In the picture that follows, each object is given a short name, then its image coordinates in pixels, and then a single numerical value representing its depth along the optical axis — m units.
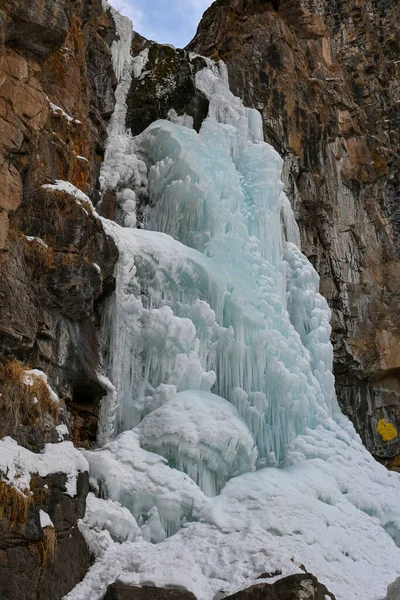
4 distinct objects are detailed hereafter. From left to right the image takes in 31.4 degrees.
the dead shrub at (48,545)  6.12
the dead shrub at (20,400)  6.60
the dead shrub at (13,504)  5.93
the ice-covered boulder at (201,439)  8.49
